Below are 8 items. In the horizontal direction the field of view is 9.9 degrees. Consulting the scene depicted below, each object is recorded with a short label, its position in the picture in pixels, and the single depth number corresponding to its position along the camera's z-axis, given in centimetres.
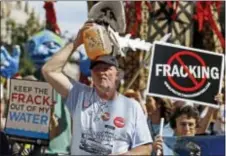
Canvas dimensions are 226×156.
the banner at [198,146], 912
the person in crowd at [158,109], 1149
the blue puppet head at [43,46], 1501
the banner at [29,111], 1012
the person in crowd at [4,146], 855
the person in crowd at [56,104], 1119
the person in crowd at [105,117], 739
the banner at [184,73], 1064
